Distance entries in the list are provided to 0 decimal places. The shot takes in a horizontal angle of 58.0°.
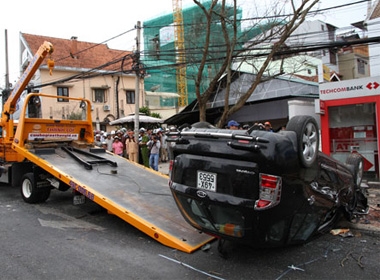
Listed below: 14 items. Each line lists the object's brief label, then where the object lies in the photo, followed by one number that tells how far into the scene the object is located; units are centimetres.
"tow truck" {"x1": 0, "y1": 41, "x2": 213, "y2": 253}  505
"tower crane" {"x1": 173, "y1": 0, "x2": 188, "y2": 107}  2310
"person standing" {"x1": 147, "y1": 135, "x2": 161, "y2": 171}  1197
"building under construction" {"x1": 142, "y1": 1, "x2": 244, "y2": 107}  1302
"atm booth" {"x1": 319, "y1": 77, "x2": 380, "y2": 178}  1009
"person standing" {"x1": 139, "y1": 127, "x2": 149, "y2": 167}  1276
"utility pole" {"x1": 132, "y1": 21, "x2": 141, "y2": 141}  1356
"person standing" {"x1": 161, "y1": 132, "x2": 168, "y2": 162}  1658
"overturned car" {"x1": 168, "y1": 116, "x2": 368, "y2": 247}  341
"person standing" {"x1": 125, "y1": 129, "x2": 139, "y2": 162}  1291
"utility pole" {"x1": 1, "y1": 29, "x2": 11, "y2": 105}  2212
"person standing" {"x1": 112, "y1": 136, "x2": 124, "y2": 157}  1259
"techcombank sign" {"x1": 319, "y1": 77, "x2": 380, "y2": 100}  994
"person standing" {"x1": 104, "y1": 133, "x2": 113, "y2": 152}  1525
